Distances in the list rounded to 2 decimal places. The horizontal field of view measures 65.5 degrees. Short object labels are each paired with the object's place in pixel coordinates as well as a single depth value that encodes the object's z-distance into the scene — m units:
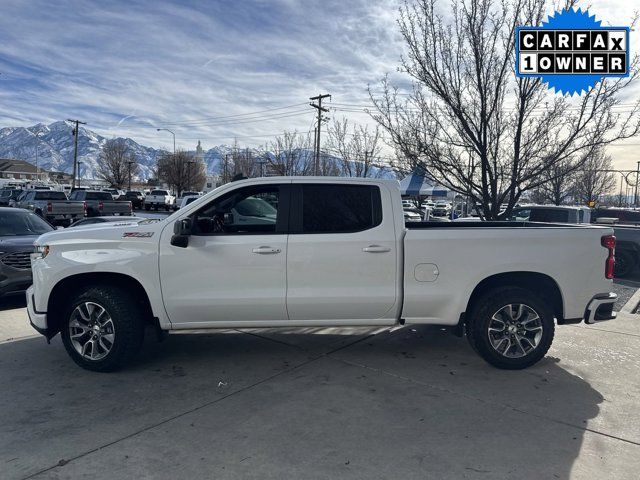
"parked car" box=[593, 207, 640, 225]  17.43
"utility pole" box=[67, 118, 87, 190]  64.71
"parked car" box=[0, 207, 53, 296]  7.74
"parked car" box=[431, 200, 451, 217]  51.30
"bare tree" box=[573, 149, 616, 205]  39.56
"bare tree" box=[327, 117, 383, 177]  29.23
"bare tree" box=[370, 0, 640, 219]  8.90
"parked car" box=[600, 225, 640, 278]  11.90
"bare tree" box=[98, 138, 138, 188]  77.06
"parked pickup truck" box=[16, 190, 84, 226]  21.98
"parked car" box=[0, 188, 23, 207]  34.54
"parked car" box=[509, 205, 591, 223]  12.93
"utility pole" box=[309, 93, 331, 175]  31.78
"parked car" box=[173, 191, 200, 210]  42.69
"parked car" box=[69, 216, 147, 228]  9.55
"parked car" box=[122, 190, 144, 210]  48.25
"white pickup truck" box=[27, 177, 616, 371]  4.83
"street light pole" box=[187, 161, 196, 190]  66.86
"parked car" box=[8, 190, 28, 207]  27.83
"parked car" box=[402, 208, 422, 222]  30.91
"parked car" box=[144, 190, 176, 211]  44.25
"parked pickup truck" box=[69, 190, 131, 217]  24.55
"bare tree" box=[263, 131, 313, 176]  36.28
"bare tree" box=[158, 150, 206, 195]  66.38
